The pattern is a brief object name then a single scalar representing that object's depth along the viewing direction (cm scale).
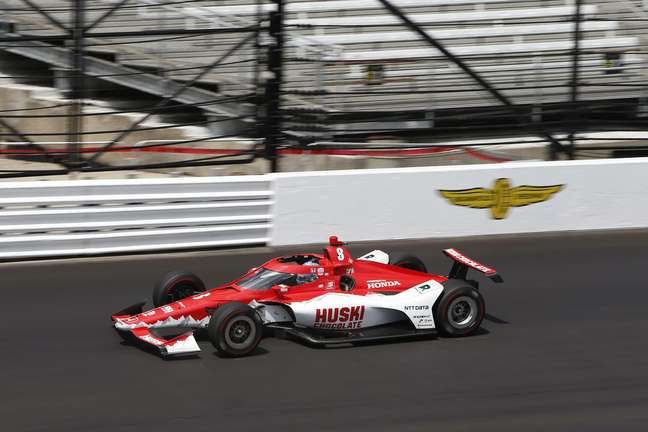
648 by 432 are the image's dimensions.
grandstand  2434
